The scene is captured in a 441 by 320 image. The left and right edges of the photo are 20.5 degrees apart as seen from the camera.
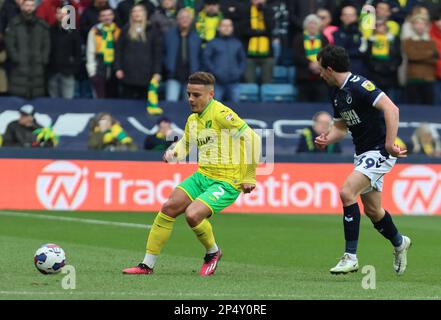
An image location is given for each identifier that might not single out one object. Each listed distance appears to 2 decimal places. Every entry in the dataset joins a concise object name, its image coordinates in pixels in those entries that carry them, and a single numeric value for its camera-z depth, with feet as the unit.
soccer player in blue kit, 38.24
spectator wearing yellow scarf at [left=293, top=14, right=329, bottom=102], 72.45
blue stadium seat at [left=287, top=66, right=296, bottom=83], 78.48
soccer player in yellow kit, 38.58
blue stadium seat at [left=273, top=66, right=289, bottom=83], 78.23
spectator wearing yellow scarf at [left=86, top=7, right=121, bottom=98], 70.95
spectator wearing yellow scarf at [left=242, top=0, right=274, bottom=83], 73.10
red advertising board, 67.21
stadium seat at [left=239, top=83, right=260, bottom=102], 77.66
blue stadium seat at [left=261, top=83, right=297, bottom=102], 78.43
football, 36.91
